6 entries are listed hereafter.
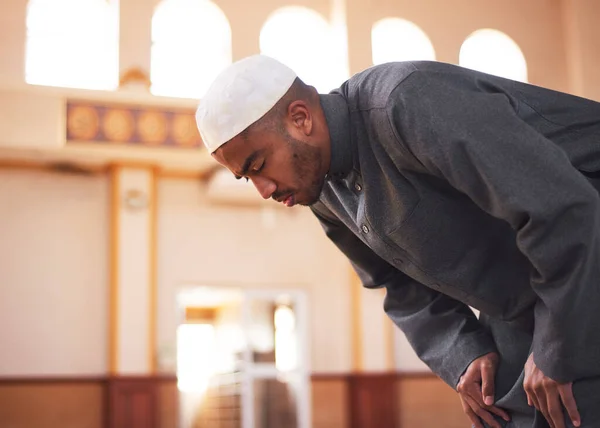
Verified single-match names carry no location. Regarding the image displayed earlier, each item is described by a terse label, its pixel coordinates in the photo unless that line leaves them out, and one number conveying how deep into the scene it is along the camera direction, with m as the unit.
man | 1.37
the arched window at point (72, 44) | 11.16
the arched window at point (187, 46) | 11.59
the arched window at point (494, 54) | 12.91
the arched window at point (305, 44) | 12.20
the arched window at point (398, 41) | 12.53
